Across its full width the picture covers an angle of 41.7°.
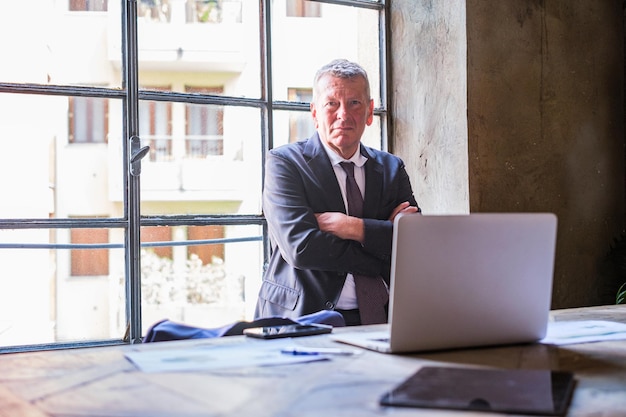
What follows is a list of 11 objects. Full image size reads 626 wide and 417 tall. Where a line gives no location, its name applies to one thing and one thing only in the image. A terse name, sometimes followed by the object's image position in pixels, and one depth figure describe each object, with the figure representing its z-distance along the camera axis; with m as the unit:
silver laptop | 1.65
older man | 2.95
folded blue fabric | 2.01
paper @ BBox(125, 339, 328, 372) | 1.55
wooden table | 1.19
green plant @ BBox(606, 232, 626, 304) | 3.96
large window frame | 3.14
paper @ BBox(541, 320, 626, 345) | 1.94
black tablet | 1.17
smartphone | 1.95
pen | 1.69
